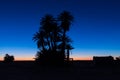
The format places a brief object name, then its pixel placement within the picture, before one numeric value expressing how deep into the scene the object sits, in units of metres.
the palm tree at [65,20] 22.50
